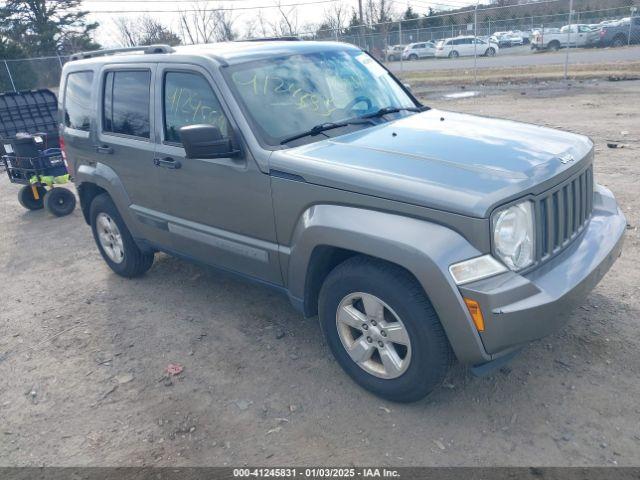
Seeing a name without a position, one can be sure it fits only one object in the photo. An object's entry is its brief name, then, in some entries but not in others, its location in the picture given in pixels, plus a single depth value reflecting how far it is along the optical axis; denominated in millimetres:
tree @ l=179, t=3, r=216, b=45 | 44875
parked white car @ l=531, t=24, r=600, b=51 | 25562
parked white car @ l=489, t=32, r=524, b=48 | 30312
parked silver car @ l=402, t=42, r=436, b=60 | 31111
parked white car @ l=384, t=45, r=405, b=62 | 29047
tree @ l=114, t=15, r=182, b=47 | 40125
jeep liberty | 2547
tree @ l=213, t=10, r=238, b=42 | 44188
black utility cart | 7848
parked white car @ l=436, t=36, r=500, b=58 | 29894
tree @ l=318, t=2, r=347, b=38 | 40344
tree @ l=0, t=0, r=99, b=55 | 37812
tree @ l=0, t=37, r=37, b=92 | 26406
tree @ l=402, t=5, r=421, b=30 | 40375
